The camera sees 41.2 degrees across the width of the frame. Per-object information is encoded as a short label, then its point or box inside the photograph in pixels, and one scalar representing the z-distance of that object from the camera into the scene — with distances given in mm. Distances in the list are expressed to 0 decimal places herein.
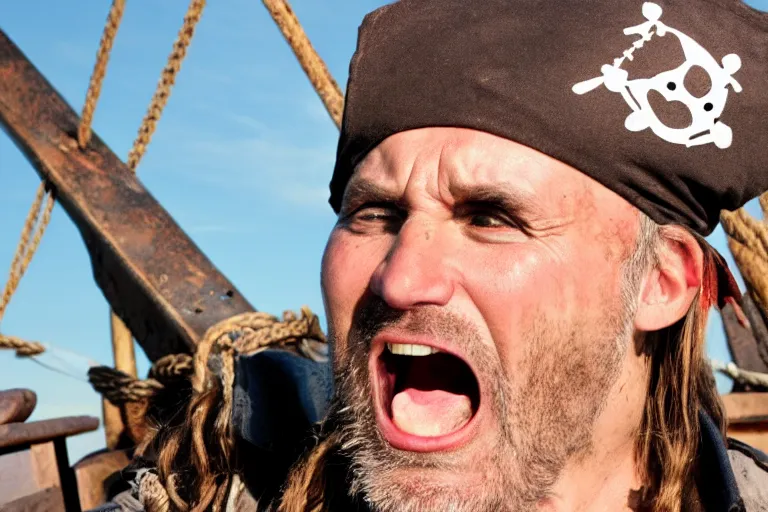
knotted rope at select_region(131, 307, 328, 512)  2654
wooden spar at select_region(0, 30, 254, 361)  3521
